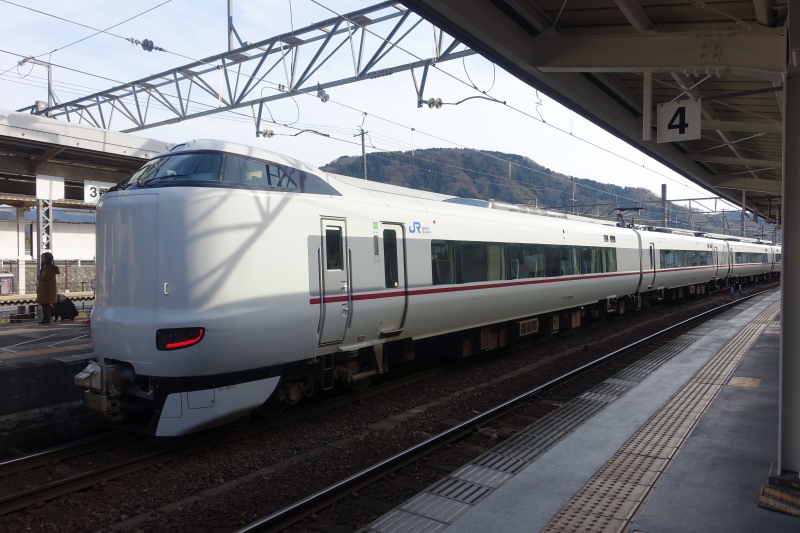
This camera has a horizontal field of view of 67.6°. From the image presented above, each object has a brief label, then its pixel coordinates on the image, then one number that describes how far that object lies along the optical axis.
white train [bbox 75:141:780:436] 5.88
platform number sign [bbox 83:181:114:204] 11.85
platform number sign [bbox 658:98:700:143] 8.09
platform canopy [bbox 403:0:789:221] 5.93
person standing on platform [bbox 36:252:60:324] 11.63
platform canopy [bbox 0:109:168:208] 10.48
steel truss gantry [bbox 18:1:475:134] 11.21
